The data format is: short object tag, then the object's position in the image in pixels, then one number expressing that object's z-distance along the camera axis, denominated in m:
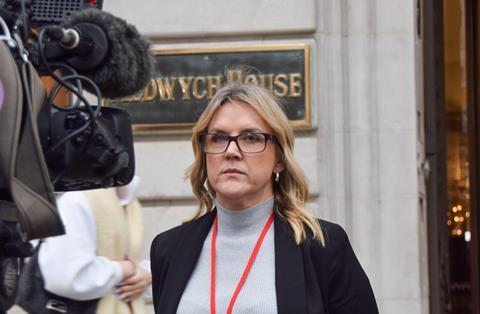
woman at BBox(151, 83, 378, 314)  5.34
